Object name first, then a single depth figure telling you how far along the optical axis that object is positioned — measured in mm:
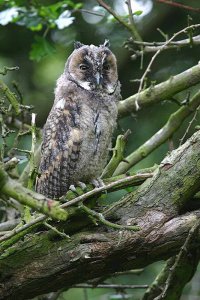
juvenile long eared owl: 6387
